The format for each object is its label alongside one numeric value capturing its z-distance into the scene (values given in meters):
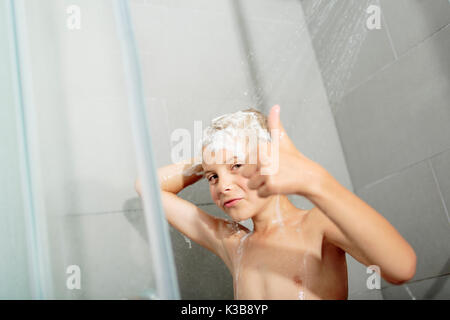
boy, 0.64
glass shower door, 0.49
